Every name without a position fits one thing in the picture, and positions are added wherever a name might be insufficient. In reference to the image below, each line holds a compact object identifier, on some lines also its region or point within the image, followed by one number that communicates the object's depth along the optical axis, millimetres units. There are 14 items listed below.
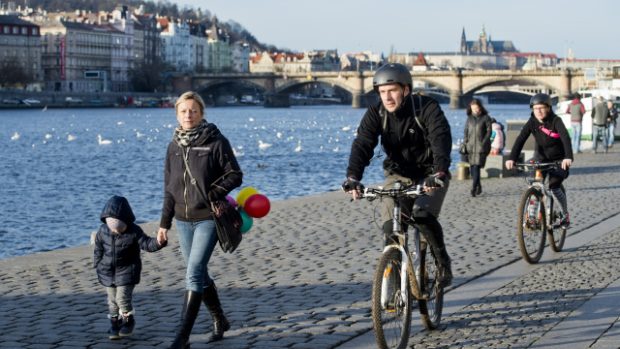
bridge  111250
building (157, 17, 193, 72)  190000
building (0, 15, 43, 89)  148125
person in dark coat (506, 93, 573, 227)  10430
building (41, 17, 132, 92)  156250
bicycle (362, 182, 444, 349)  6199
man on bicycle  6691
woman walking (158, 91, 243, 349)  6652
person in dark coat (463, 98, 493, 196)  17312
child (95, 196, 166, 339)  6957
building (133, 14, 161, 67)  176000
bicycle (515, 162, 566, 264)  10016
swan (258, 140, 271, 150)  50206
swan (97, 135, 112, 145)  55728
